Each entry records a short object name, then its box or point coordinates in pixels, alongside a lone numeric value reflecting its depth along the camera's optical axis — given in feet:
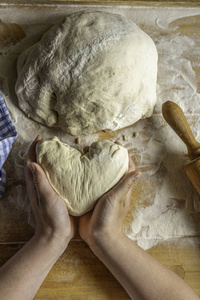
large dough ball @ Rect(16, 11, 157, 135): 3.26
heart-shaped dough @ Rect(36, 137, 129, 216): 3.18
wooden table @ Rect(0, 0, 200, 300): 3.62
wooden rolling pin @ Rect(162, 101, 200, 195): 3.50
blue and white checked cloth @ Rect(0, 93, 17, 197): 3.51
